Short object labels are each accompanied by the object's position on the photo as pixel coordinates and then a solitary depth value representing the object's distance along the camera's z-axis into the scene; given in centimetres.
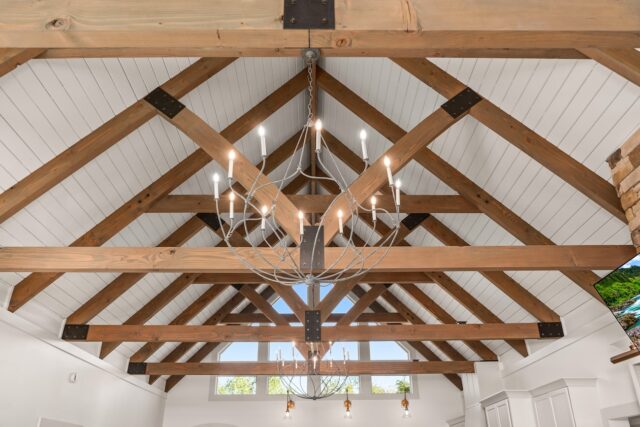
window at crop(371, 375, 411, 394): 1000
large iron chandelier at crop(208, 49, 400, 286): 263
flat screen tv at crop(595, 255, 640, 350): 324
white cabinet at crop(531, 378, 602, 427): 501
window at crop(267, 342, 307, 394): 983
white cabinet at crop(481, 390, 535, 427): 608
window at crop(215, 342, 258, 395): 995
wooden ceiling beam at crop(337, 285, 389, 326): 802
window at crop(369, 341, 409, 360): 1015
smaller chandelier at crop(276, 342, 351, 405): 646
